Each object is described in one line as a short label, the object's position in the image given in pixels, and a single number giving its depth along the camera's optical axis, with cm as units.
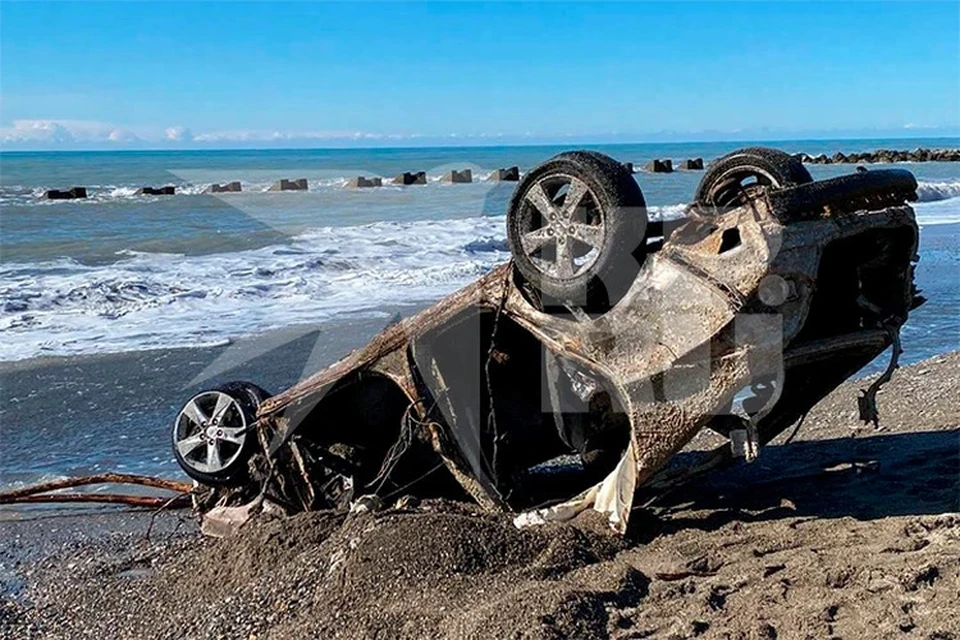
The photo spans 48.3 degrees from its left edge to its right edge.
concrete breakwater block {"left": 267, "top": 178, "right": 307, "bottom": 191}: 5117
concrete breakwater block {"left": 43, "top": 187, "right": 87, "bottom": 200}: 4306
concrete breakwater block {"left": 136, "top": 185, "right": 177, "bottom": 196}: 4596
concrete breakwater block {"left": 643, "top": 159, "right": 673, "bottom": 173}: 6275
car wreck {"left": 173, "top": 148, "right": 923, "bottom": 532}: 447
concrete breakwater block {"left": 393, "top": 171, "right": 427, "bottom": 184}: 5406
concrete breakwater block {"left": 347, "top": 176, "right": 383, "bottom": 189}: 5253
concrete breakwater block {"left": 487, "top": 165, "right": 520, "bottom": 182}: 5450
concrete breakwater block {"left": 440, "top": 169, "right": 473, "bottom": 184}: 5612
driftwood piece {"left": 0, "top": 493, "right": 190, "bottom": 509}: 654
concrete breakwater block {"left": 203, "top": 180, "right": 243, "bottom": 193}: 4969
